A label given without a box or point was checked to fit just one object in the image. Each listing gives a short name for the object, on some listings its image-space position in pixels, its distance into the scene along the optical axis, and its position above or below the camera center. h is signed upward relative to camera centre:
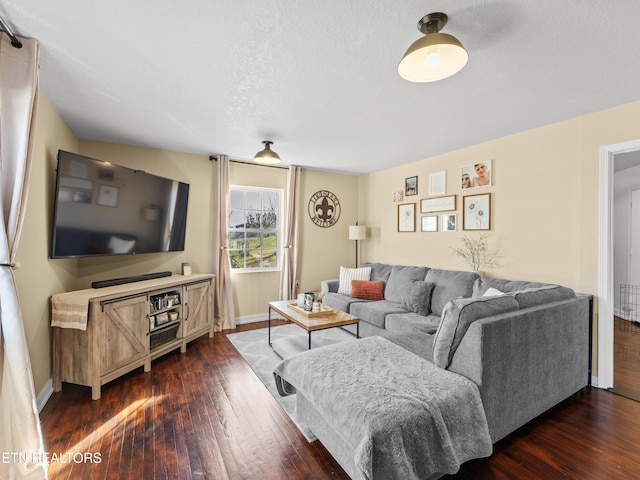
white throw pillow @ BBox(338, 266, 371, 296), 4.57 -0.44
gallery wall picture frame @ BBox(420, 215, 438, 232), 4.20 +0.39
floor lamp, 5.17 +0.28
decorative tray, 3.23 -0.72
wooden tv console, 2.48 -0.85
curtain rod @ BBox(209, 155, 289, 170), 4.28 +1.27
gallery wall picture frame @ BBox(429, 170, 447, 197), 4.07 +0.94
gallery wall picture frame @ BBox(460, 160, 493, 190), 3.54 +0.95
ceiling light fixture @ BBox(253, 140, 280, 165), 3.36 +1.01
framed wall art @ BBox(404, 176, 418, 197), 4.52 +0.99
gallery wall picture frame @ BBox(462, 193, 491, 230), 3.54 +0.50
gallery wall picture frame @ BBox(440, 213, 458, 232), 3.93 +0.39
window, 4.63 +0.29
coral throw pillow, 4.21 -0.59
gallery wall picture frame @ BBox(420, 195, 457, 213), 3.96 +0.65
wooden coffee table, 2.96 -0.76
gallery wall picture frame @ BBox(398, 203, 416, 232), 4.54 +0.51
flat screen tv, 2.56 +0.32
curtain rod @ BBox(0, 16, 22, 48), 1.64 +1.17
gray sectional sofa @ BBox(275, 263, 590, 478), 1.75 -0.69
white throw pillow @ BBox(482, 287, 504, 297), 2.85 -0.38
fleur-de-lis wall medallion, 5.17 +0.69
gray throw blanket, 1.33 -0.81
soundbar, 2.86 -0.41
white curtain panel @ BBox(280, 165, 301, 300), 4.81 +0.12
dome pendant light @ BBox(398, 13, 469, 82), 1.46 +0.99
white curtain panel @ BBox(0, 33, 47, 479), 1.65 -0.09
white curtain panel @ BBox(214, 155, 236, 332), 4.27 -0.27
